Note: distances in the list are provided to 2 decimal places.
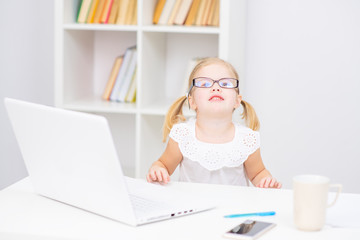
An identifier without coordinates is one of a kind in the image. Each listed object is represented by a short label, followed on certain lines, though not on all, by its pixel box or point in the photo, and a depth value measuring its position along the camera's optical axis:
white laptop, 1.15
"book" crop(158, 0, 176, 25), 2.89
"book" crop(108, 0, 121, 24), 2.93
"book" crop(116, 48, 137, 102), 3.00
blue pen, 1.29
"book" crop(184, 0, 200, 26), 2.83
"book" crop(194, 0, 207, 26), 2.82
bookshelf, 2.78
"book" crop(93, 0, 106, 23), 2.94
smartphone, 1.14
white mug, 1.15
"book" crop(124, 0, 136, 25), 2.93
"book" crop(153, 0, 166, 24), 2.91
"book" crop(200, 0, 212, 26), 2.82
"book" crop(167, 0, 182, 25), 2.85
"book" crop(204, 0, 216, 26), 2.82
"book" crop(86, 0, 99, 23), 2.93
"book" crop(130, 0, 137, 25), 2.94
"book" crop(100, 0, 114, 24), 2.91
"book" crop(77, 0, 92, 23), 2.94
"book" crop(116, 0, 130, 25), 2.91
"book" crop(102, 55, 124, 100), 3.07
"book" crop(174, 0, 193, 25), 2.83
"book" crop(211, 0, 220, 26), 2.83
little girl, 1.76
